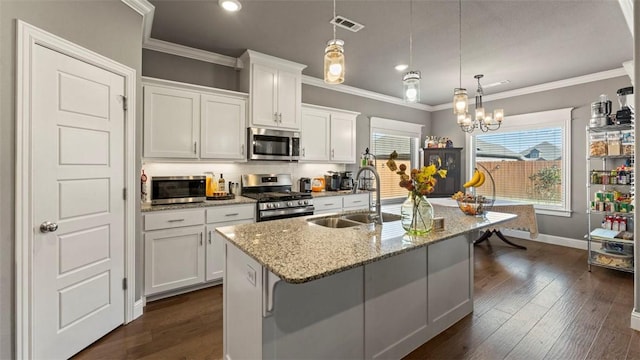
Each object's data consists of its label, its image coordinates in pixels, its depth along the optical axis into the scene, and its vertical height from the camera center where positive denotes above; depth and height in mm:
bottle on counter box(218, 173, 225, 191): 3494 -69
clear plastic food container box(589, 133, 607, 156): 3594 +461
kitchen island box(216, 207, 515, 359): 1353 -637
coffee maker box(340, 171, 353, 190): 4707 -19
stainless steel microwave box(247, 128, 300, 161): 3594 +464
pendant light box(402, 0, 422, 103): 2210 +725
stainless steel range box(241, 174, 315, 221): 3369 -209
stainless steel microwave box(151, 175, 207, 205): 2941 -106
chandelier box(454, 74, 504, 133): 2996 +760
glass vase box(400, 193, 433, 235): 1782 -219
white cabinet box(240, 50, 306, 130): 3549 +1175
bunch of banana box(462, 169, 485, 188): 2486 +3
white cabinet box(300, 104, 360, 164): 4219 +700
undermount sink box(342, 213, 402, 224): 2355 -315
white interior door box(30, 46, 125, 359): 1816 -167
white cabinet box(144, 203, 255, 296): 2738 -681
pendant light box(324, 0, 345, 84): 1607 +676
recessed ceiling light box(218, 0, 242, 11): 2455 +1529
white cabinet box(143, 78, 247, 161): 2967 +648
